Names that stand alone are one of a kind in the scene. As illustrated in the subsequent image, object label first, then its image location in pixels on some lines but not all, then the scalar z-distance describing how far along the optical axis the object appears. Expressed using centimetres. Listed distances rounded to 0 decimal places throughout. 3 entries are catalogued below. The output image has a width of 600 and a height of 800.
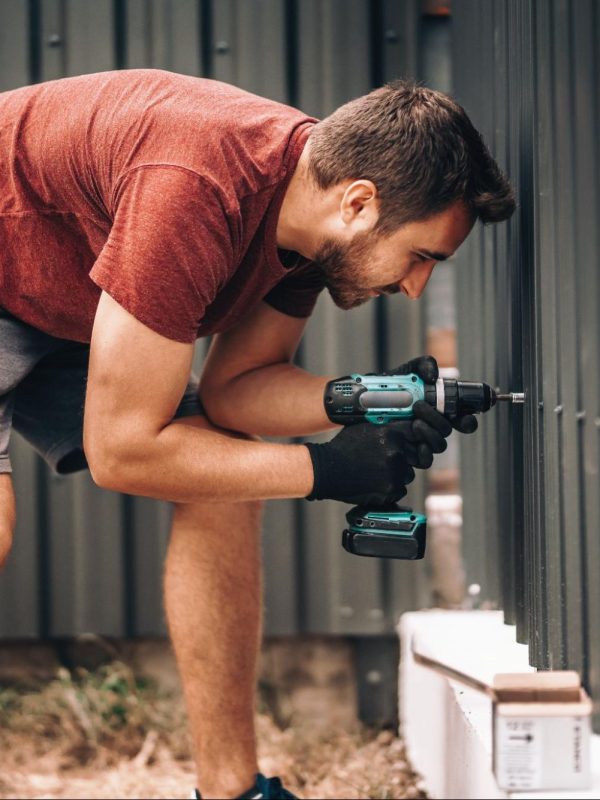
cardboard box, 177
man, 199
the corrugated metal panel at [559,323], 207
